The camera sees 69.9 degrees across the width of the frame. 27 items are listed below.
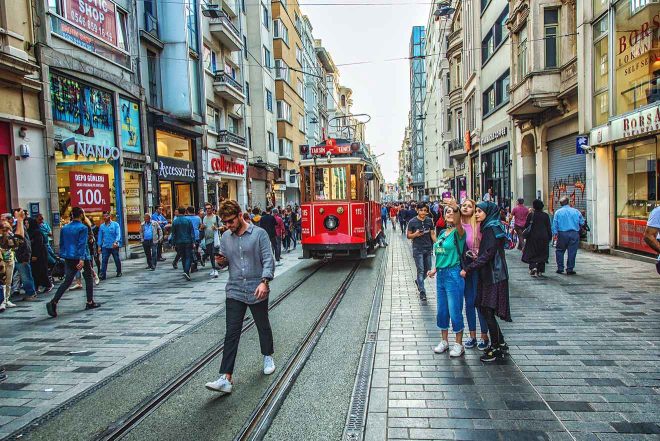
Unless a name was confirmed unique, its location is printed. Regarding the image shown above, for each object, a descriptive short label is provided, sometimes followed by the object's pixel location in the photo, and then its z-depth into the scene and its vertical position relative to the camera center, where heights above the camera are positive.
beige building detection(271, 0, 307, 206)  36.62 +9.08
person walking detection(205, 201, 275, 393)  4.72 -0.74
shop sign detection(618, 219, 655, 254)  12.55 -1.35
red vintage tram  14.01 -0.08
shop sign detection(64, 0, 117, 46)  14.20 +6.10
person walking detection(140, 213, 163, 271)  14.19 -1.06
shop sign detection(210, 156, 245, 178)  25.29 +2.05
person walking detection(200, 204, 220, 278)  13.05 -0.80
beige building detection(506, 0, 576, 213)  16.72 +3.61
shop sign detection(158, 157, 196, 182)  19.59 +1.50
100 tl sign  14.25 +0.51
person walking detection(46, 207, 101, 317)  8.09 -0.72
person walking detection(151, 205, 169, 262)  16.10 -0.63
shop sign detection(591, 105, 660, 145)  11.38 +1.58
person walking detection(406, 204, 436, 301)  8.52 -0.92
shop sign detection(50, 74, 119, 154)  13.62 +2.83
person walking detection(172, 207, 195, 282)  11.87 -0.84
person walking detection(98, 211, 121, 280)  12.36 -0.88
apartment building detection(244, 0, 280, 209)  32.28 +6.87
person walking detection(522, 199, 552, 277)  10.55 -1.11
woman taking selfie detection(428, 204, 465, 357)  5.36 -0.94
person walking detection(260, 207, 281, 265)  14.57 -0.74
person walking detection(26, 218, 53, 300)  10.55 -1.10
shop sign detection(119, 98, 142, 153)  17.09 +2.96
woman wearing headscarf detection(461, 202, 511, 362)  5.06 -0.89
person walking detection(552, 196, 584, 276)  10.74 -0.99
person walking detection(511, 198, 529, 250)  15.25 -0.84
